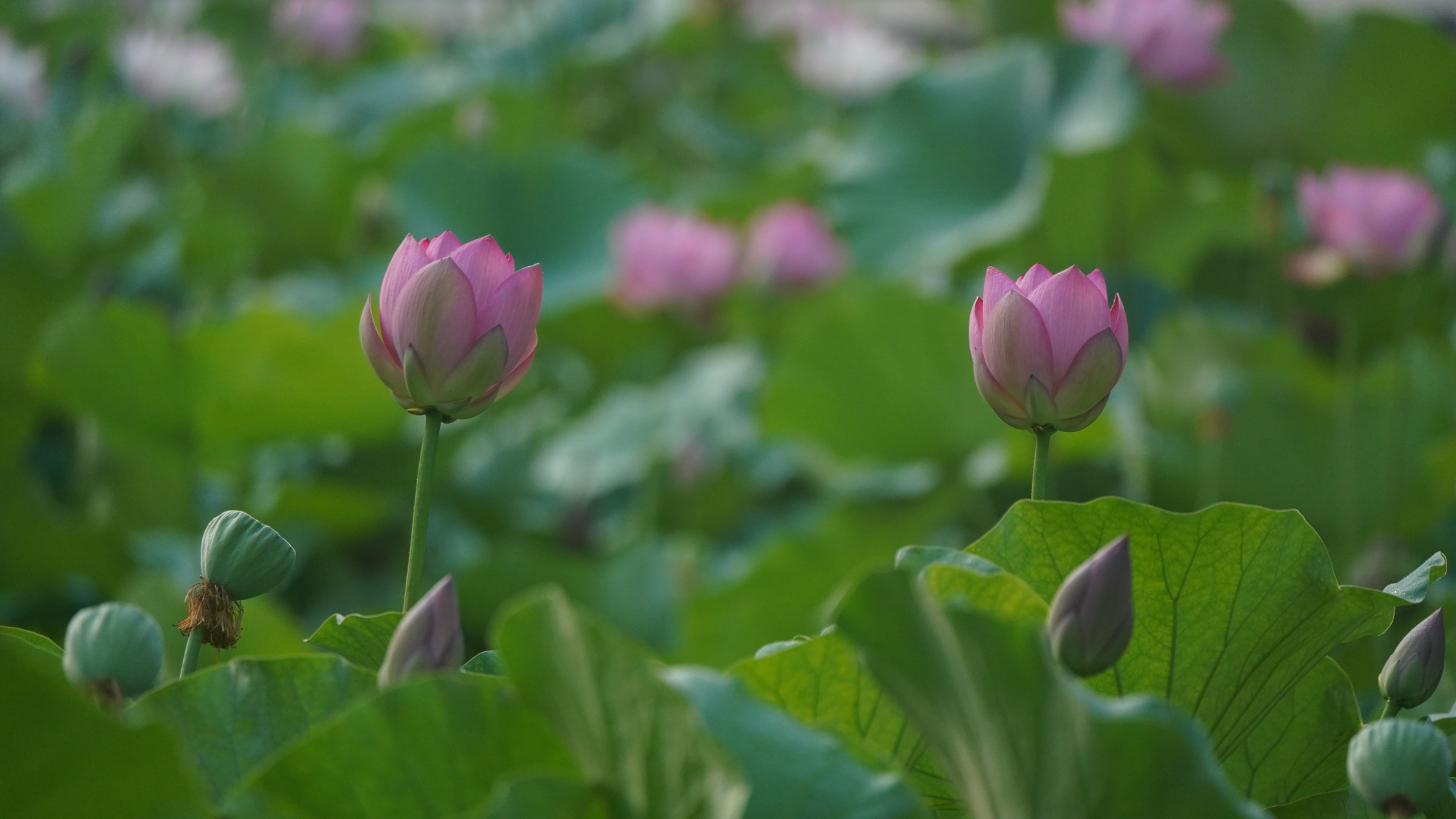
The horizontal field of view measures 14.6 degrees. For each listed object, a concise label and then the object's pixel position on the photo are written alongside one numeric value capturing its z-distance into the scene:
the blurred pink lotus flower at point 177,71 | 10.59
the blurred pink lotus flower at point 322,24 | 12.90
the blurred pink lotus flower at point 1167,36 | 8.16
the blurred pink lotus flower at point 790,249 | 8.99
